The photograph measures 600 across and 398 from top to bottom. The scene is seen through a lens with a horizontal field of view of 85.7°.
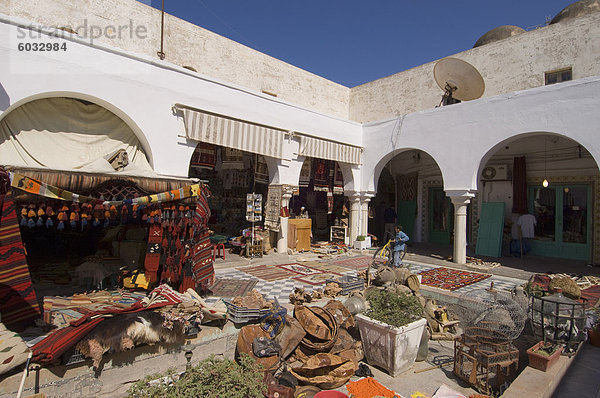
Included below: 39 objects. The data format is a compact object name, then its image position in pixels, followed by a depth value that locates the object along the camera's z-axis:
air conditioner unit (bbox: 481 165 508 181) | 11.19
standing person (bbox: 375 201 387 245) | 14.24
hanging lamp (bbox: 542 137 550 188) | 10.27
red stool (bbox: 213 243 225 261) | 9.40
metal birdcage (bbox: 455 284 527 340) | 3.86
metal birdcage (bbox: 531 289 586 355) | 4.07
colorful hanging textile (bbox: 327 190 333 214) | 12.41
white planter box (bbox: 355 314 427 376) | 3.79
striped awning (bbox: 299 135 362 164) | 10.12
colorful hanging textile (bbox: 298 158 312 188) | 11.52
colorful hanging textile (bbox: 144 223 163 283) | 4.93
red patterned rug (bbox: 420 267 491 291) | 7.06
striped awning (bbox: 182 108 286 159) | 7.77
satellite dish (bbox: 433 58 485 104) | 10.11
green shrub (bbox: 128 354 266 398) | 2.54
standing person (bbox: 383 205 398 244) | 13.20
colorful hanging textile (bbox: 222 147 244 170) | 10.49
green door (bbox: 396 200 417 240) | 13.77
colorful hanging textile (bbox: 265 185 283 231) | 9.64
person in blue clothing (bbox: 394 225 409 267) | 7.34
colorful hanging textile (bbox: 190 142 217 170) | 9.19
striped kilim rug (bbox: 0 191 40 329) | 3.47
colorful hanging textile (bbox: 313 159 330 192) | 11.96
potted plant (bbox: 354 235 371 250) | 11.52
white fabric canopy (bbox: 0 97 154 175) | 5.72
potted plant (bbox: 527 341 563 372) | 3.67
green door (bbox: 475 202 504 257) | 10.47
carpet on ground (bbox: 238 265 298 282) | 7.51
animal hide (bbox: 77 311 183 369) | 3.11
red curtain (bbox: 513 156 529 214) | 10.62
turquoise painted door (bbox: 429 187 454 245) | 12.93
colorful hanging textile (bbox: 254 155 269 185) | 10.35
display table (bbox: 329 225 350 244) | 12.27
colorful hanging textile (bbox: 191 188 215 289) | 5.18
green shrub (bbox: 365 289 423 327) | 3.97
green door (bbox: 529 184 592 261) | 9.78
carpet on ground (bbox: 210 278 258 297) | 5.83
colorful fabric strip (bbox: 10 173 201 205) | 3.64
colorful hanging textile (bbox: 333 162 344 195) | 12.59
